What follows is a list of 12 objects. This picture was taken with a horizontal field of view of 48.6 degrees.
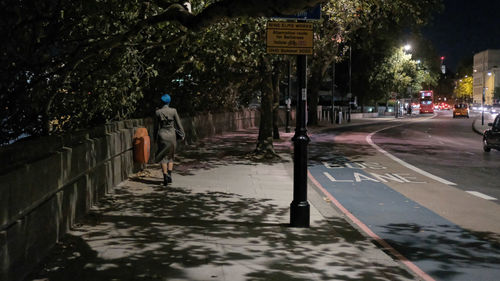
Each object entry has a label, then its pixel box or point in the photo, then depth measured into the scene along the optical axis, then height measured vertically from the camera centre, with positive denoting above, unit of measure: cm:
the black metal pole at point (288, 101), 2673 +16
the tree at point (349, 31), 1720 +306
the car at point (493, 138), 1988 -138
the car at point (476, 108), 10084 -146
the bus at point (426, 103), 8388 -30
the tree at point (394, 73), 5778 +306
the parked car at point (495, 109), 7726 -135
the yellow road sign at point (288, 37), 802 +97
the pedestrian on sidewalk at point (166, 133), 1141 -56
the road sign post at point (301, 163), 788 -85
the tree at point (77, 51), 675 +94
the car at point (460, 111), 6644 -128
